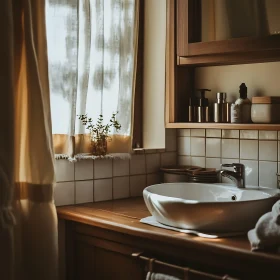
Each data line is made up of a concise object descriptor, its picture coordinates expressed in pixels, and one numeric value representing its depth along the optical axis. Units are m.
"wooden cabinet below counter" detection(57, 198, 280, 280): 1.60
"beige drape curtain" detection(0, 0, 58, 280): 1.96
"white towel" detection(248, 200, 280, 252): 1.54
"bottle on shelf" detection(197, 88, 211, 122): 2.44
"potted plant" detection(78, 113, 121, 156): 2.34
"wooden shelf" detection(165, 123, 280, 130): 2.08
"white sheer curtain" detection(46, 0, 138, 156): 2.23
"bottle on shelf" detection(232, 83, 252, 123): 2.27
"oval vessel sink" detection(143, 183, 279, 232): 1.74
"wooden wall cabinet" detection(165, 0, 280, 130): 2.11
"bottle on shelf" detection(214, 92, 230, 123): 2.36
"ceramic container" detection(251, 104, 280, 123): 2.15
